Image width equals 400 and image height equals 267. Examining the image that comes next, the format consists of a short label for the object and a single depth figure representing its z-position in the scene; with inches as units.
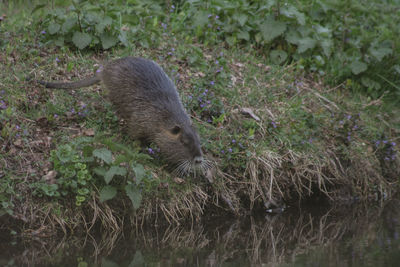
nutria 348.5
